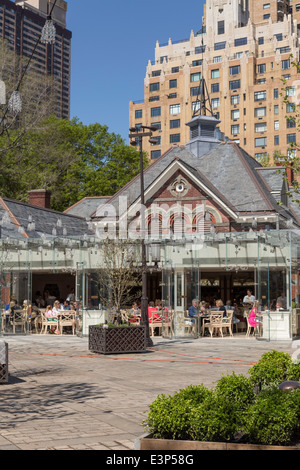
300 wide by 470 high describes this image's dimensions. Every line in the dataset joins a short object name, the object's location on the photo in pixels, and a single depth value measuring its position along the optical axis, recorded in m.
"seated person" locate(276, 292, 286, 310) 23.64
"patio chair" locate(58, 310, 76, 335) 26.59
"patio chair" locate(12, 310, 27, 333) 26.84
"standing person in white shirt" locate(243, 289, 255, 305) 27.16
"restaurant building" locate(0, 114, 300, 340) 24.28
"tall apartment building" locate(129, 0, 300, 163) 91.00
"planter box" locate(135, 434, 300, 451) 6.07
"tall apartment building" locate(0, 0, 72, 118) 177.50
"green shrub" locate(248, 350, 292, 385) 9.32
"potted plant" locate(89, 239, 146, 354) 17.85
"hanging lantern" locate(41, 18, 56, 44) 11.30
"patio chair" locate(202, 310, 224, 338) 24.91
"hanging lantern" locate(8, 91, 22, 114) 13.16
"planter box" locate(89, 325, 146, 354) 17.77
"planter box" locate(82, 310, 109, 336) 26.33
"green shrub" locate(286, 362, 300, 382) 9.33
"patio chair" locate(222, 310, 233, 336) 24.94
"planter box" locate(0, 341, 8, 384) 12.27
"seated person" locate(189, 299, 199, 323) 24.95
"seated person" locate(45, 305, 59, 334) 27.11
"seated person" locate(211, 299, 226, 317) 25.97
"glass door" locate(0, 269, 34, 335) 26.92
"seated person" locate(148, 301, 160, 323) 25.86
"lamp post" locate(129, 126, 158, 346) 20.20
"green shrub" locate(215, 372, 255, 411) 7.50
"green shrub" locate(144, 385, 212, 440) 6.44
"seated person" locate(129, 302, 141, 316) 26.45
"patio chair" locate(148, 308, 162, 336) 25.71
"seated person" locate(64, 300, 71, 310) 27.98
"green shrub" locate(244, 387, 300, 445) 6.25
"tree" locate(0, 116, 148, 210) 49.62
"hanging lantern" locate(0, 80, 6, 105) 12.93
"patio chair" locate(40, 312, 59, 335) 26.84
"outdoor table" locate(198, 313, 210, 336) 25.46
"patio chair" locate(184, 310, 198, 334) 24.92
